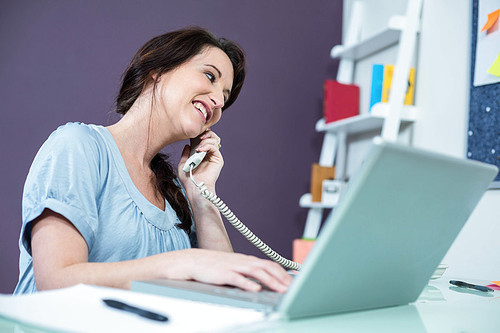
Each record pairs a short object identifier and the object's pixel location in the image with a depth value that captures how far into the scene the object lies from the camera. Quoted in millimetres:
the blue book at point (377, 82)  2559
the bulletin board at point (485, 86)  2082
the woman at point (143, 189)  789
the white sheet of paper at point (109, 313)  465
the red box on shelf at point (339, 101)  2910
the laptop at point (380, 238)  512
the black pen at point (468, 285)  1041
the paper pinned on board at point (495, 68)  2066
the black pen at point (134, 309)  488
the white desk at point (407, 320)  497
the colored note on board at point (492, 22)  2096
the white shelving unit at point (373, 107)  2379
